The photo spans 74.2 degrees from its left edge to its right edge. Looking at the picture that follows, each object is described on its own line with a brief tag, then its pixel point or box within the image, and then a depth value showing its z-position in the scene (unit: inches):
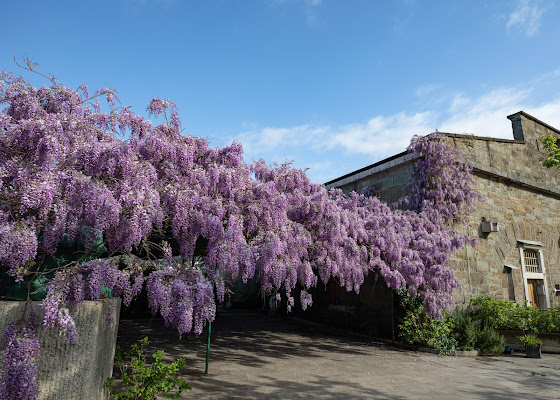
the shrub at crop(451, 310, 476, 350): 338.6
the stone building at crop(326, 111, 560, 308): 408.8
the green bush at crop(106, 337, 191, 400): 150.3
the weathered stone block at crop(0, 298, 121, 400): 128.1
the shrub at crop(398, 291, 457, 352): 337.7
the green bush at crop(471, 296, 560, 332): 364.2
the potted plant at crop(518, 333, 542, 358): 327.3
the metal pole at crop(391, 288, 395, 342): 368.5
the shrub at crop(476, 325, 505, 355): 337.1
